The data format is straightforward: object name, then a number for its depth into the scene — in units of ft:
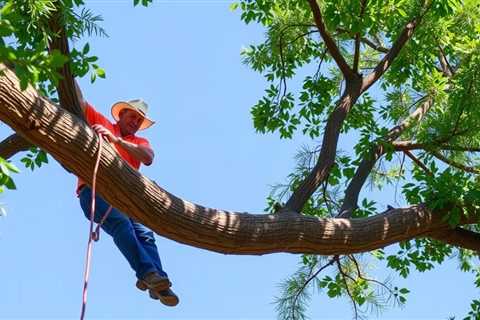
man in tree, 23.86
